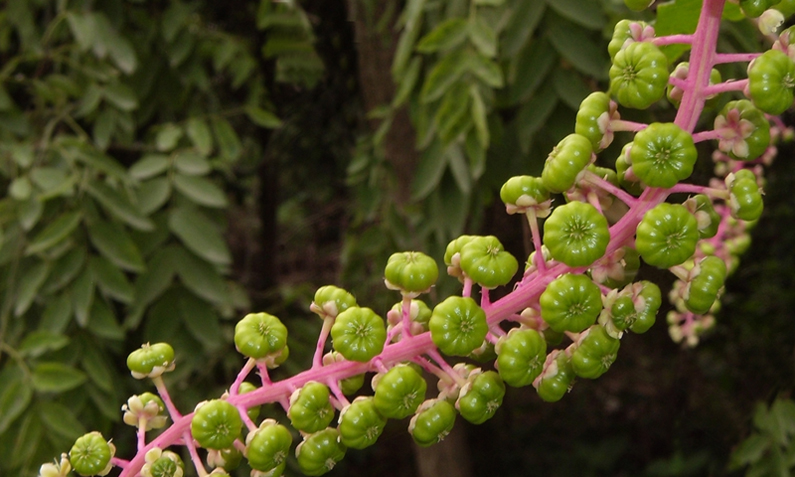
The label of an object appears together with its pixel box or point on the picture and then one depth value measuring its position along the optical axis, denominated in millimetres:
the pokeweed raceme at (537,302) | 203
